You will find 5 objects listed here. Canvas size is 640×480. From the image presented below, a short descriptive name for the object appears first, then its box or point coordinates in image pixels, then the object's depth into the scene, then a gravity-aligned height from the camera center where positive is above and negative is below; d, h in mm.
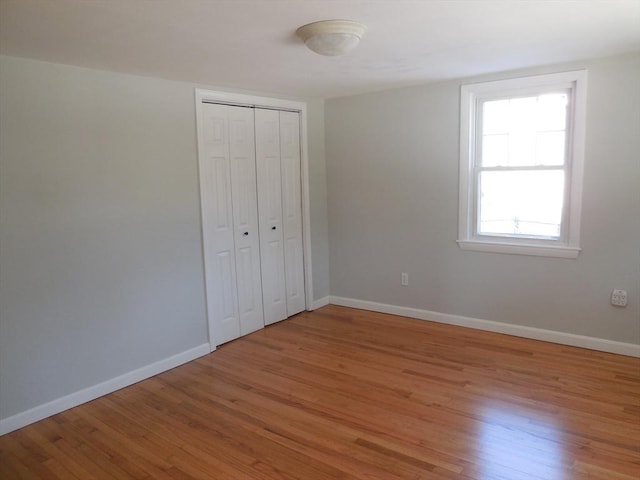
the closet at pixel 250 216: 3887 -295
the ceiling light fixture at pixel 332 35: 2355 +793
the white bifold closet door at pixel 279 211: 4344 -275
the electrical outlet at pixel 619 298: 3482 -933
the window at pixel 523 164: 3605 +125
